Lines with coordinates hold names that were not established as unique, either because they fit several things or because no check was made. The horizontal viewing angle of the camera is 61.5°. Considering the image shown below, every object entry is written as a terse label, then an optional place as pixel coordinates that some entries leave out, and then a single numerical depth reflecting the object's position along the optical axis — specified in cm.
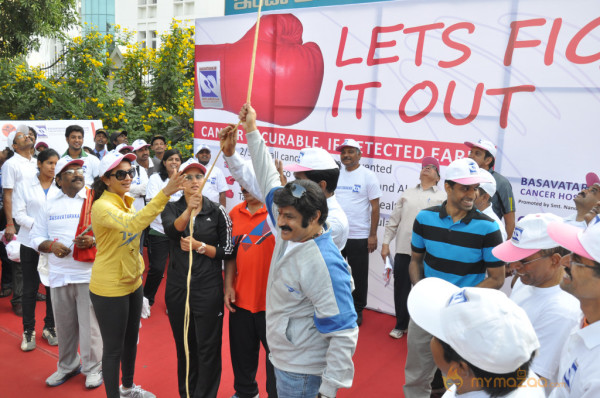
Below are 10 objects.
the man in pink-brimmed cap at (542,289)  213
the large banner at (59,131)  914
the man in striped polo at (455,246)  319
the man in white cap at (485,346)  133
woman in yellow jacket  335
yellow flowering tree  1121
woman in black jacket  338
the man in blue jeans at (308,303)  220
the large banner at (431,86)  433
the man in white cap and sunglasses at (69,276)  389
